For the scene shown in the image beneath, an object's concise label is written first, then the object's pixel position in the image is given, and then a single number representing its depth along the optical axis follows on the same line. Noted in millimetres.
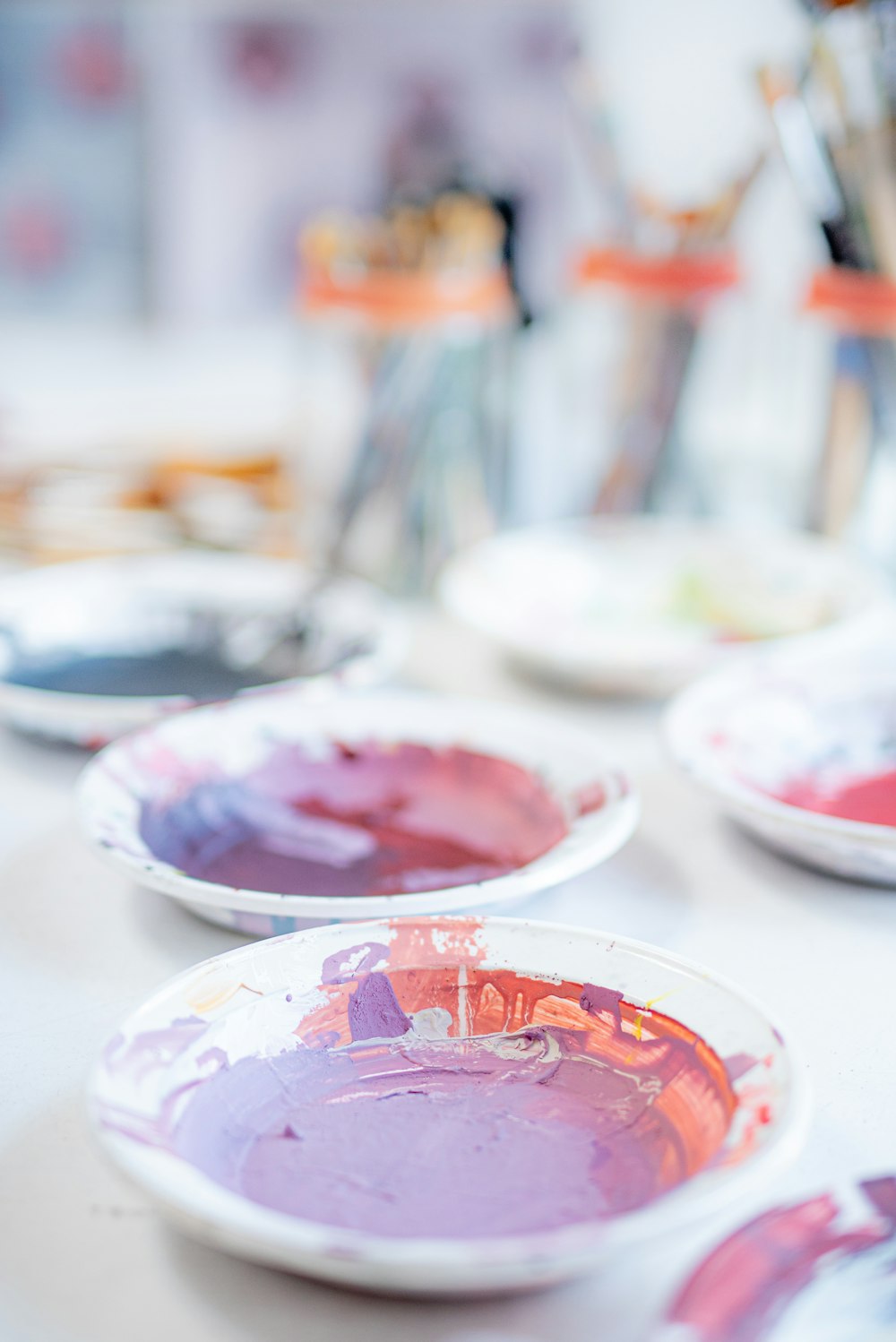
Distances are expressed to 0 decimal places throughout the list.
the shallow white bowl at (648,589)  791
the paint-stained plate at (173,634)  715
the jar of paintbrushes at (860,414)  790
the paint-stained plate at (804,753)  534
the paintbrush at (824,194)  774
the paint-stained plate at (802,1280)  309
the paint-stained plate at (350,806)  484
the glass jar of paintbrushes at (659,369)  918
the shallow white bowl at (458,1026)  301
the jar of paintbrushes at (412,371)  871
